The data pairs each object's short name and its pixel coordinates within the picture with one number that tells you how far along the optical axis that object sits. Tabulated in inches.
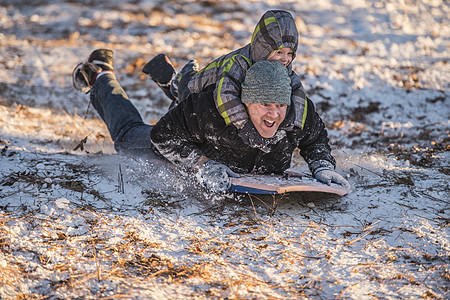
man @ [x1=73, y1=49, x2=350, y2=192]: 273.1
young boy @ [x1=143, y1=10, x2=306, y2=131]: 277.3
